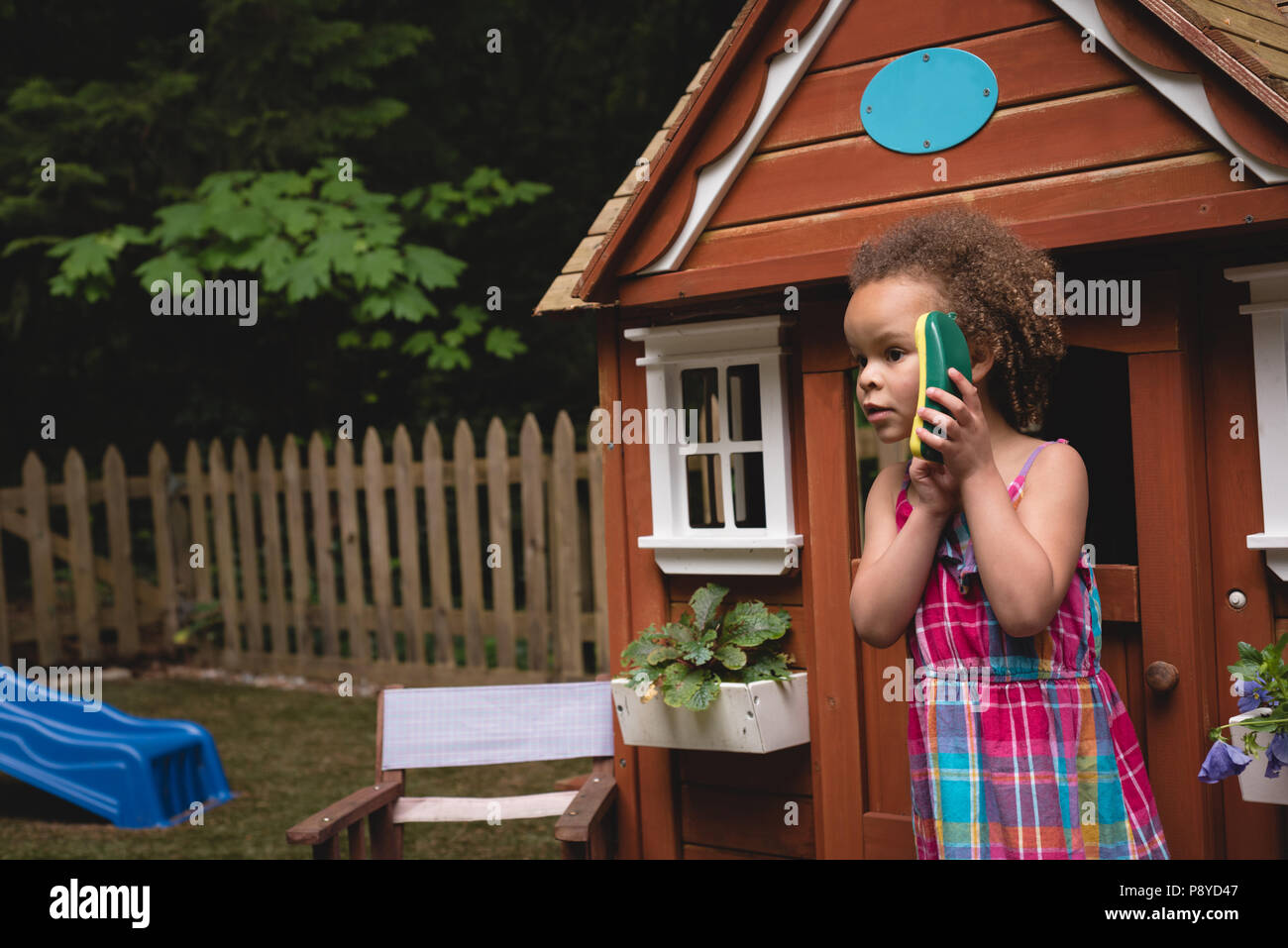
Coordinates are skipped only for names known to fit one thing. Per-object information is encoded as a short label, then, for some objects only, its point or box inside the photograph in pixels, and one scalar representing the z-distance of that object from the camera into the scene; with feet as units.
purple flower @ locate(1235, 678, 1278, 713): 7.75
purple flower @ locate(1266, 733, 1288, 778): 7.72
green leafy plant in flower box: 10.79
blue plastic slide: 18.83
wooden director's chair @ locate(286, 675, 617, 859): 12.67
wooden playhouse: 8.86
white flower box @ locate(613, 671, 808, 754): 10.70
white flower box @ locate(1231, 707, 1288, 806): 8.26
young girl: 7.40
